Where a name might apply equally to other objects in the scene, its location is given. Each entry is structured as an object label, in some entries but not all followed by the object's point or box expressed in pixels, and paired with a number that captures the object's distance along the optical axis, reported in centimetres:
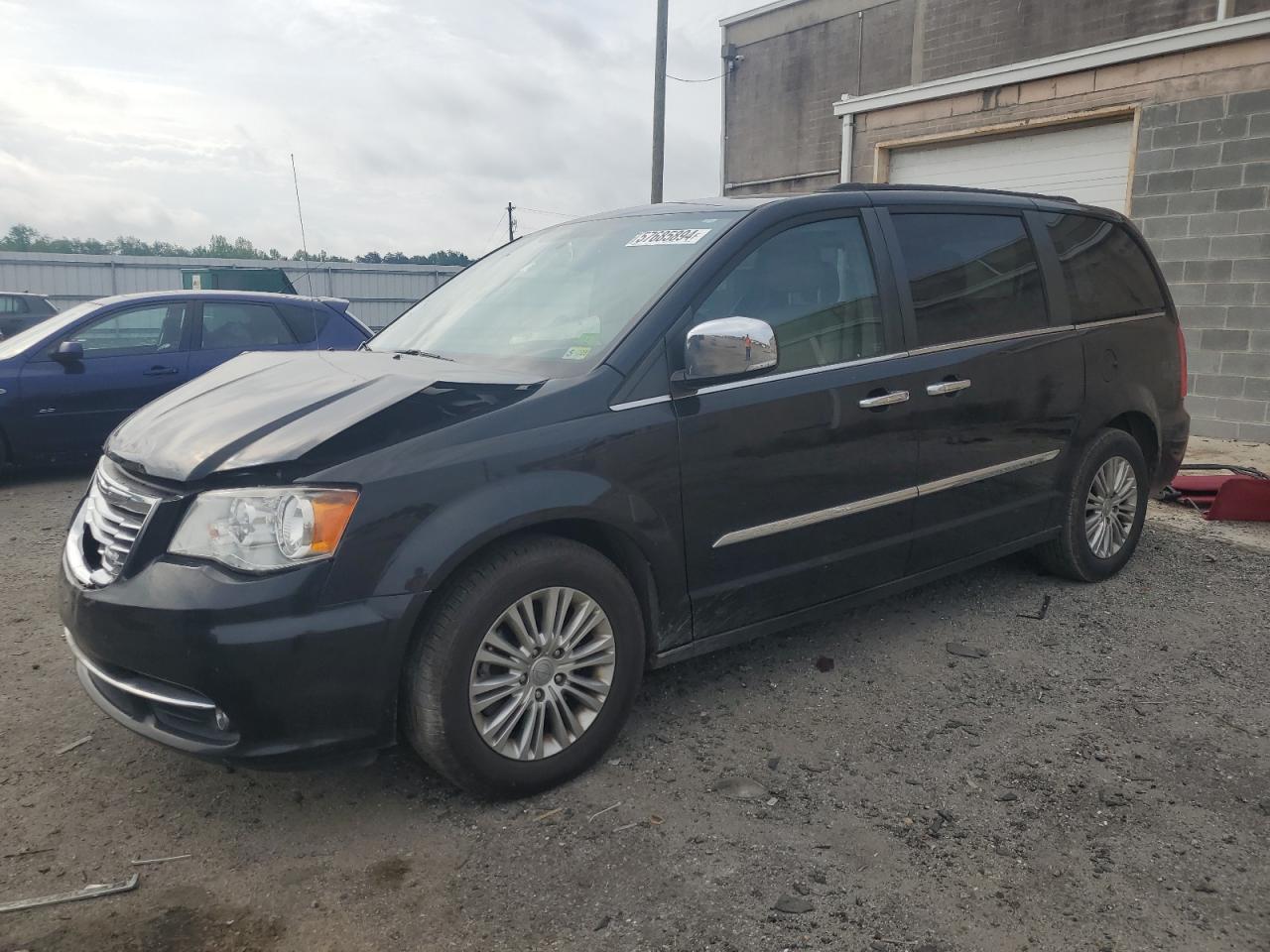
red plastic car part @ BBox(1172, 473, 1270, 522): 600
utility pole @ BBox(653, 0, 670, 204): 1748
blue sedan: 745
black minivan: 251
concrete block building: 876
